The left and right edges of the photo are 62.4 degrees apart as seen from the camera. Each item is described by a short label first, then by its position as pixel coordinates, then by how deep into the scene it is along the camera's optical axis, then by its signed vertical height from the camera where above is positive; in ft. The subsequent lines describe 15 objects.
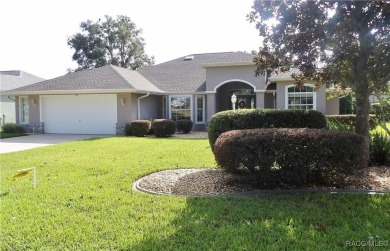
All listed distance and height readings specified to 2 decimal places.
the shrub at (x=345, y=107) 81.69 +1.81
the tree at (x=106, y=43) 140.26 +32.31
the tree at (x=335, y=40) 20.17 +5.04
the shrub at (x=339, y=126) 30.25 -1.16
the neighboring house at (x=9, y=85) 107.04 +10.96
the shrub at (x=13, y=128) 72.08 -2.59
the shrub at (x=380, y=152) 27.78 -3.29
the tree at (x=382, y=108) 32.32 +0.68
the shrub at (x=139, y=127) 62.90 -2.24
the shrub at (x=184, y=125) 67.36 -2.06
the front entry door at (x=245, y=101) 78.69 +3.39
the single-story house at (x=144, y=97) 65.51 +4.15
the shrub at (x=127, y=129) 64.03 -2.66
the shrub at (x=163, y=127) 62.08 -2.25
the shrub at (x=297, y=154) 19.11 -2.36
